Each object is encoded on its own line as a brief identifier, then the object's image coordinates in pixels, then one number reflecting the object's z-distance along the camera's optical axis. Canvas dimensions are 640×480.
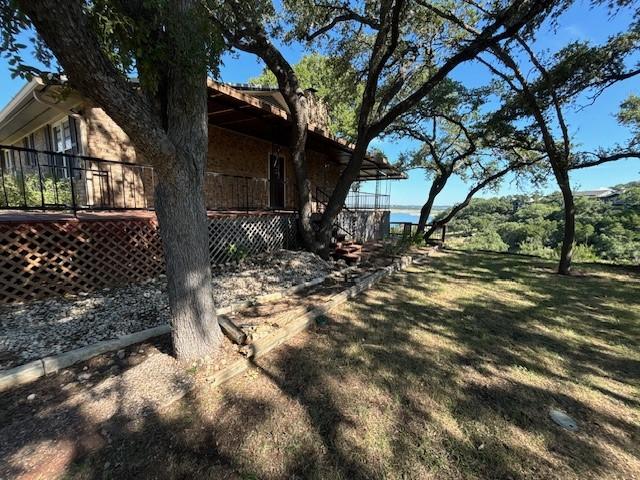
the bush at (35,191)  6.98
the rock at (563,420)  2.18
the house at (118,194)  4.00
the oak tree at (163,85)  1.62
